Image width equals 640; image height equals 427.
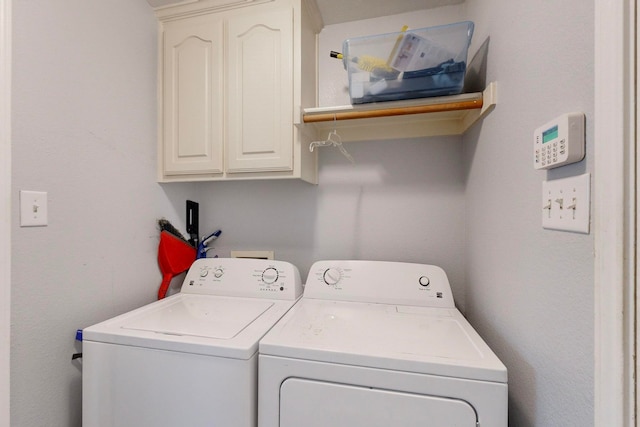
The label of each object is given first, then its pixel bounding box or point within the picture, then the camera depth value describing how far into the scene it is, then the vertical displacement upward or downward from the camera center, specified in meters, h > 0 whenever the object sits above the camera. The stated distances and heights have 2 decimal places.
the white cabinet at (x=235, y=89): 1.31 +0.62
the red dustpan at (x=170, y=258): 1.51 -0.27
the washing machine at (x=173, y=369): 0.84 -0.52
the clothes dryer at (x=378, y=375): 0.72 -0.47
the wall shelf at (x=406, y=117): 1.13 +0.46
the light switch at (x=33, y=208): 0.93 +0.01
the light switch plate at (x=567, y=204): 0.53 +0.02
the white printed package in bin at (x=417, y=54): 1.05 +0.63
